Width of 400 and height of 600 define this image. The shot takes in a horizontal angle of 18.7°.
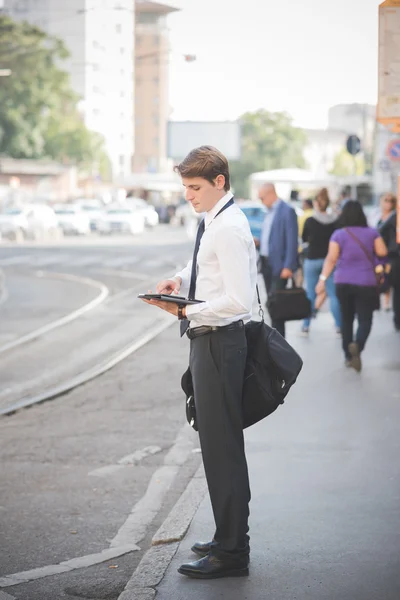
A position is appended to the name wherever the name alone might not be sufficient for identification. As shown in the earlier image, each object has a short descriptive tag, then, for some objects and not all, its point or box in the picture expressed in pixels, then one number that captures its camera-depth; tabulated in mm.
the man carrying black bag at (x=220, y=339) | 4895
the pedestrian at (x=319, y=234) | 14625
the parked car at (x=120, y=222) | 61781
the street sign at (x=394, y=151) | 23938
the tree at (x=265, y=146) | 122500
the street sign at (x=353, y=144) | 28234
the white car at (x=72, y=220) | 59875
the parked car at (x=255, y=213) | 38875
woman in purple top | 11344
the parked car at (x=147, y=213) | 70875
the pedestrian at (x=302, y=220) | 19156
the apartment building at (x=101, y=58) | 123188
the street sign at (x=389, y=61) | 6770
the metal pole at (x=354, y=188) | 26578
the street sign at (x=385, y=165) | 30859
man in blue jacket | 11945
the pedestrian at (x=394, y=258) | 15523
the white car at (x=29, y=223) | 52719
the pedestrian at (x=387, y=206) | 16672
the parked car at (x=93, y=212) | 63156
